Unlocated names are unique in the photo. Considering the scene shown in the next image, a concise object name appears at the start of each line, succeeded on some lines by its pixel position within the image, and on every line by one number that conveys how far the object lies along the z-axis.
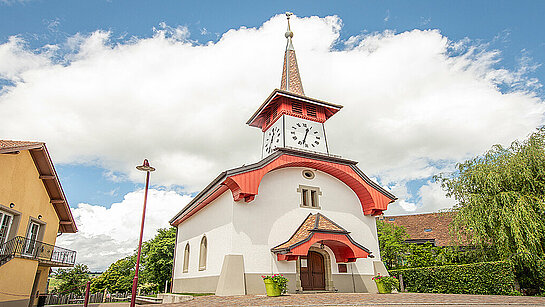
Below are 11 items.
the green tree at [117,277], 40.75
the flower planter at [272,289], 13.88
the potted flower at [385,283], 16.45
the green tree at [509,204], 16.22
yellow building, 13.64
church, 16.03
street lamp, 12.14
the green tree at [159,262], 33.31
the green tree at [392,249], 27.05
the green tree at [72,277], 40.59
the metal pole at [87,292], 13.83
